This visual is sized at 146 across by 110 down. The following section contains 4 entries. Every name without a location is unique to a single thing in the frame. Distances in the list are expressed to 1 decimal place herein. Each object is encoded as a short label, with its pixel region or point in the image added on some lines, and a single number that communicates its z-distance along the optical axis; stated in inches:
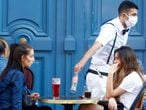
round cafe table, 258.4
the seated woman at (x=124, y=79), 264.1
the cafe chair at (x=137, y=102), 244.4
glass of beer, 268.4
